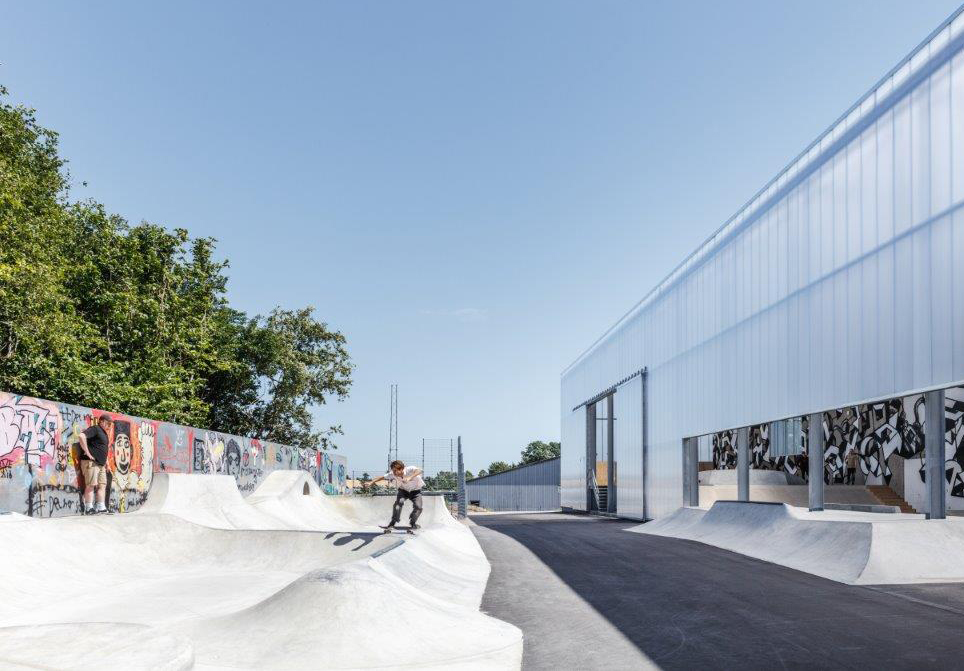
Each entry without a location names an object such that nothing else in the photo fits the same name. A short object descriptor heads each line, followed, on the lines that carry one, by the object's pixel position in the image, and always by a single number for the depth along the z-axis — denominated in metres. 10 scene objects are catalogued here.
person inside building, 36.84
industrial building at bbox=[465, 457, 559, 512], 62.88
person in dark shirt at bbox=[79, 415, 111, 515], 14.41
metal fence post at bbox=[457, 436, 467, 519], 30.80
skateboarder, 14.54
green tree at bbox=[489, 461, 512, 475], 128.35
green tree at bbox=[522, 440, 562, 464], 152.75
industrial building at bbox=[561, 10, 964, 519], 15.09
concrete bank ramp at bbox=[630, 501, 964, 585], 12.27
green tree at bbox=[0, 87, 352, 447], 25.98
